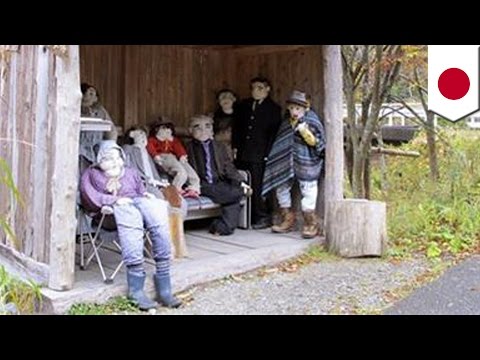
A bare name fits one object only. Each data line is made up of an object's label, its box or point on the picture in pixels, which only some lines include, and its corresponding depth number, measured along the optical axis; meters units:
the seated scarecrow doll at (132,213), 3.74
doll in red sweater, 5.52
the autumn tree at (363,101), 7.85
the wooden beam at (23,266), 3.87
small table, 4.00
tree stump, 5.07
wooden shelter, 3.63
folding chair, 3.97
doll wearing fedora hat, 5.46
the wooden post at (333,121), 5.36
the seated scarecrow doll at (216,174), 5.64
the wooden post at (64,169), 3.61
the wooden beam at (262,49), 5.88
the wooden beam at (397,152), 8.57
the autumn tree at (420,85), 6.91
